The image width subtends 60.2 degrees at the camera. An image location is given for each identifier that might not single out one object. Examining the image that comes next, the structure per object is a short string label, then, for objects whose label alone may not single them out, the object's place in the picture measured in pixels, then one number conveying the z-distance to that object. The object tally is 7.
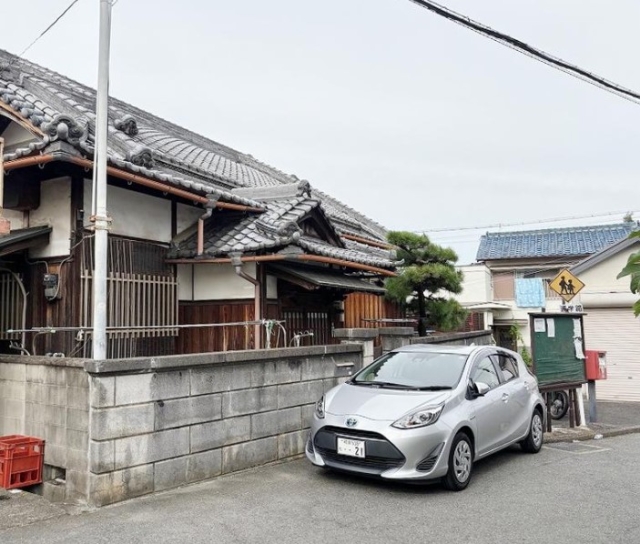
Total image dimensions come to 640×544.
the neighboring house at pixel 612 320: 16.08
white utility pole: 5.72
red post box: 10.95
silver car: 5.76
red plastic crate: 5.71
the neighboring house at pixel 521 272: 24.66
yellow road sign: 10.97
